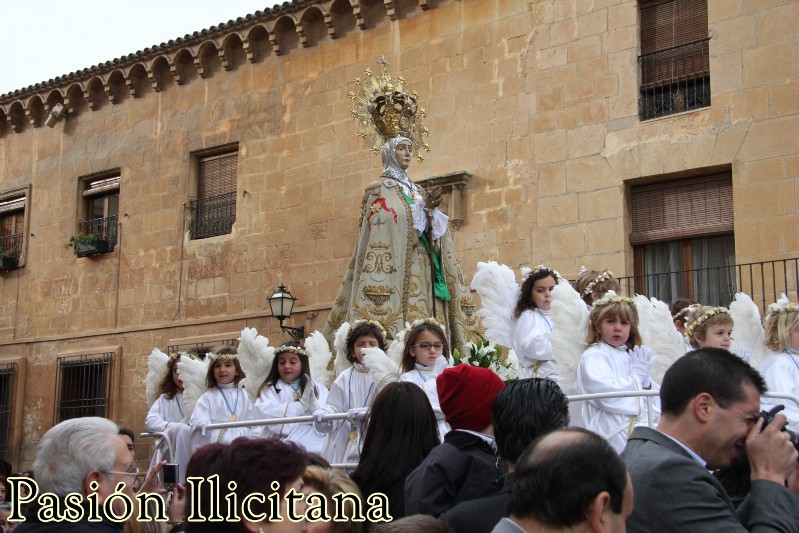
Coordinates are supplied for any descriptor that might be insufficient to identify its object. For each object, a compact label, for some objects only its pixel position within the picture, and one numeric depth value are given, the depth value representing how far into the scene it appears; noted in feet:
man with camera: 9.63
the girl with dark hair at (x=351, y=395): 23.63
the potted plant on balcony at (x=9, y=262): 69.46
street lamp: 51.01
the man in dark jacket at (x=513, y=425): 11.64
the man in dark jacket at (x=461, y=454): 13.14
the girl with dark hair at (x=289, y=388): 26.84
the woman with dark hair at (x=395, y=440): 14.53
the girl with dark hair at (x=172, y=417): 28.76
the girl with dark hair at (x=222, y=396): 28.09
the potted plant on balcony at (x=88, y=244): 64.35
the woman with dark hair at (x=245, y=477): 10.65
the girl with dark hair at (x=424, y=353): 23.48
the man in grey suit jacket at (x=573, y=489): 8.65
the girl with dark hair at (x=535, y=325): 24.22
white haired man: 11.35
